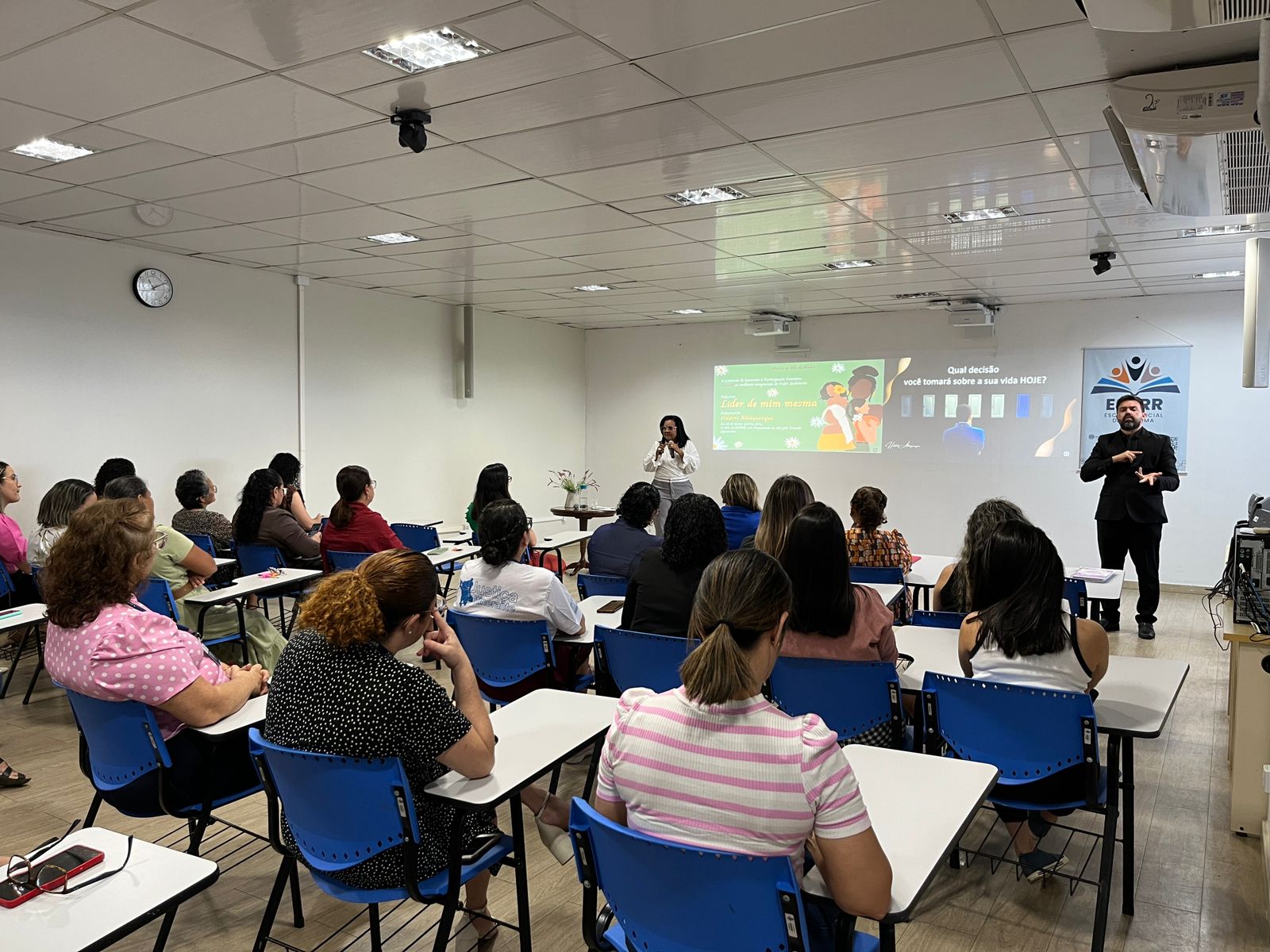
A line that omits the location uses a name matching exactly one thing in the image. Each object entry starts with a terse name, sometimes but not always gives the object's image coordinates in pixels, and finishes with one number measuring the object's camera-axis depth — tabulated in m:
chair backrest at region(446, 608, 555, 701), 3.33
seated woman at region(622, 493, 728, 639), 3.17
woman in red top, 5.32
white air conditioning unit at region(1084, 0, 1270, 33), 1.84
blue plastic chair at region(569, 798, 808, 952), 1.39
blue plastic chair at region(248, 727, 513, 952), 1.86
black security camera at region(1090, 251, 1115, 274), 6.16
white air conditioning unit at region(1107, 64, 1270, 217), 2.73
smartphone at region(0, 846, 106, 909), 1.46
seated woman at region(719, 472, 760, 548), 5.24
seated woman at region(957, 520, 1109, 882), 2.51
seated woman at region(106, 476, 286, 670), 4.15
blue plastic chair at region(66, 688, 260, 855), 2.33
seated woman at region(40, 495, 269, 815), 2.31
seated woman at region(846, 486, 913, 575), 4.55
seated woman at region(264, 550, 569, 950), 1.90
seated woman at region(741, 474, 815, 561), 3.91
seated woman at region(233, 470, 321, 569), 5.60
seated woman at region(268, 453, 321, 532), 6.26
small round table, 8.66
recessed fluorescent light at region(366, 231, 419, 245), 5.85
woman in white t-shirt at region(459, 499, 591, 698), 3.42
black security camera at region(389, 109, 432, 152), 3.43
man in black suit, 6.22
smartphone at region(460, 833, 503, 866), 2.06
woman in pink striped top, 1.43
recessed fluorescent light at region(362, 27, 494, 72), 2.83
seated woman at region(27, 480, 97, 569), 4.50
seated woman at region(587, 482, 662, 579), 4.44
